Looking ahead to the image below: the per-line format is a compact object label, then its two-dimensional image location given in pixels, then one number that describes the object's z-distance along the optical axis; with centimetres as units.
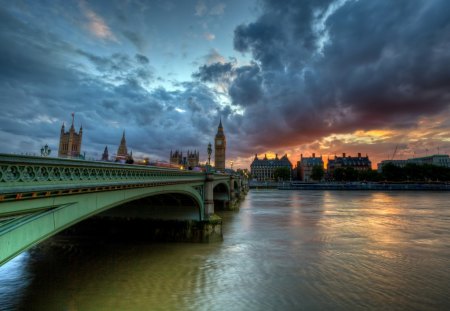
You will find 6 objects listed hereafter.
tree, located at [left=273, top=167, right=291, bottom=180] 19585
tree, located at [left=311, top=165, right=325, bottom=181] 18325
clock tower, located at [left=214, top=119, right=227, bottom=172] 17000
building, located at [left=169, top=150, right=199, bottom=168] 17620
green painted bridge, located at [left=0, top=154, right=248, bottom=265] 684
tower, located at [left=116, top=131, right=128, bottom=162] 13608
